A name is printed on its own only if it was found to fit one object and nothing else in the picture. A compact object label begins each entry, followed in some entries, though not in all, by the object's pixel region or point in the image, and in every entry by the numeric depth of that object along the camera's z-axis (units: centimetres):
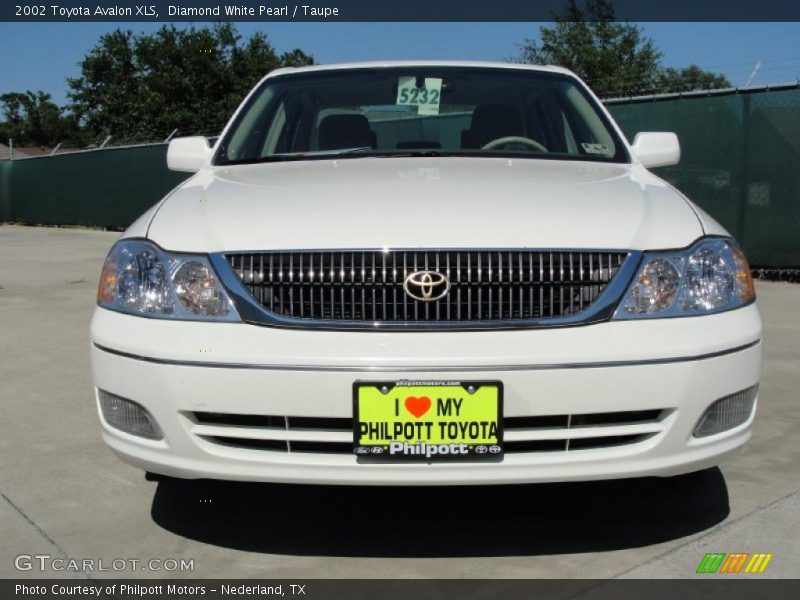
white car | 248
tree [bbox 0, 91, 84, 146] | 9825
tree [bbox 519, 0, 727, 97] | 5212
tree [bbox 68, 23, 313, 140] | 5956
